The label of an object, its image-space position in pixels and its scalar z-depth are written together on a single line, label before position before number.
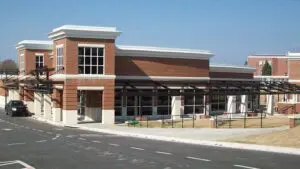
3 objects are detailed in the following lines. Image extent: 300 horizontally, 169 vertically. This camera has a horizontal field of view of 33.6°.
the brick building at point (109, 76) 40.69
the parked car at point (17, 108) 50.81
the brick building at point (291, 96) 59.88
